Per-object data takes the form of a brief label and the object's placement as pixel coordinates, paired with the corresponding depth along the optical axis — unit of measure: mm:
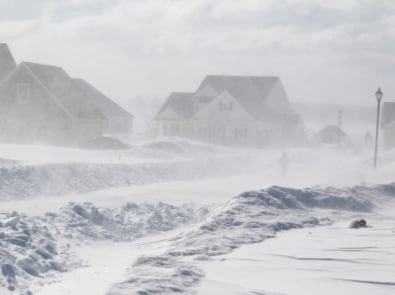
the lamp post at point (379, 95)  30141
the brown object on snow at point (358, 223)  15430
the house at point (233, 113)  61938
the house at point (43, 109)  45219
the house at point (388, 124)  68675
